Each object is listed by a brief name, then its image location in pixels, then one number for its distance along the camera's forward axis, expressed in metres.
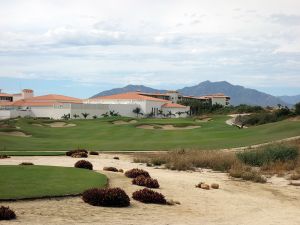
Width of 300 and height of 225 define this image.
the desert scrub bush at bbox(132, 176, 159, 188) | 20.58
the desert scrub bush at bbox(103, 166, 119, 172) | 25.90
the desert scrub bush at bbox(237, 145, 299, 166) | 32.09
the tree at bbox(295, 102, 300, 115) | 68.16
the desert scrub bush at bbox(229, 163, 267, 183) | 26.41
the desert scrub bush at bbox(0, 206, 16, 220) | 13.46
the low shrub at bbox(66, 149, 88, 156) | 35.18
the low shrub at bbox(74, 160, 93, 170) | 25.54
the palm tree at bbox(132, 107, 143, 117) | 139.25
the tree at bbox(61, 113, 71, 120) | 119.86
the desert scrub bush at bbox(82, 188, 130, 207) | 16.33
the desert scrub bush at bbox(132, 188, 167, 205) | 17.48
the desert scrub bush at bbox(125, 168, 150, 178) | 22.74
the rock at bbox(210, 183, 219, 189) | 22.45
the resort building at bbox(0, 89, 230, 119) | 123.94
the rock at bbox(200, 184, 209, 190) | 22.00
